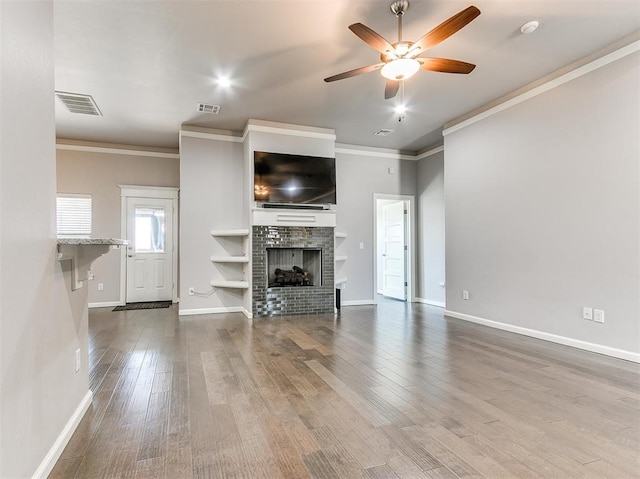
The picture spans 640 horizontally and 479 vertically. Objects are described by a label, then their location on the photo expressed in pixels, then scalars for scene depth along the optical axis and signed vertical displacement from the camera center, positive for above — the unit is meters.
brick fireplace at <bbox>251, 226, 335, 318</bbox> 5.39 -0.37
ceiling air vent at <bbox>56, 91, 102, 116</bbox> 4.46 +1.94
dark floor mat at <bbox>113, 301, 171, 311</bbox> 6.16 -1.03
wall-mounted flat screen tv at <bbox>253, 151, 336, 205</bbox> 5.39 +1.07
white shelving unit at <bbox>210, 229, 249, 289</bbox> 5.56 -0.18
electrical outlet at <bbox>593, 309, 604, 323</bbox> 3.51 -0.72
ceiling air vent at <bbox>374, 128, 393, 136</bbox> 5.96 +1.95
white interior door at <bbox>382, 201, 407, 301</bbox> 7.27 -0.14
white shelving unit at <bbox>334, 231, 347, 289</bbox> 6.07 -0.22
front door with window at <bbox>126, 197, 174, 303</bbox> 6.66 -0.03
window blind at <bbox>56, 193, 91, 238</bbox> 6.31 +0.61
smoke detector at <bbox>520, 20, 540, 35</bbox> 3.07 +1.92
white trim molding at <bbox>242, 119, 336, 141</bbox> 5.46 +1.87
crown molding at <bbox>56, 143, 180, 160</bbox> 6.35 +1.83
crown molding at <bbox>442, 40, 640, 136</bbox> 3.40 +1.82
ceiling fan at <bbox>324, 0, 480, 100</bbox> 2.53 +1.55
